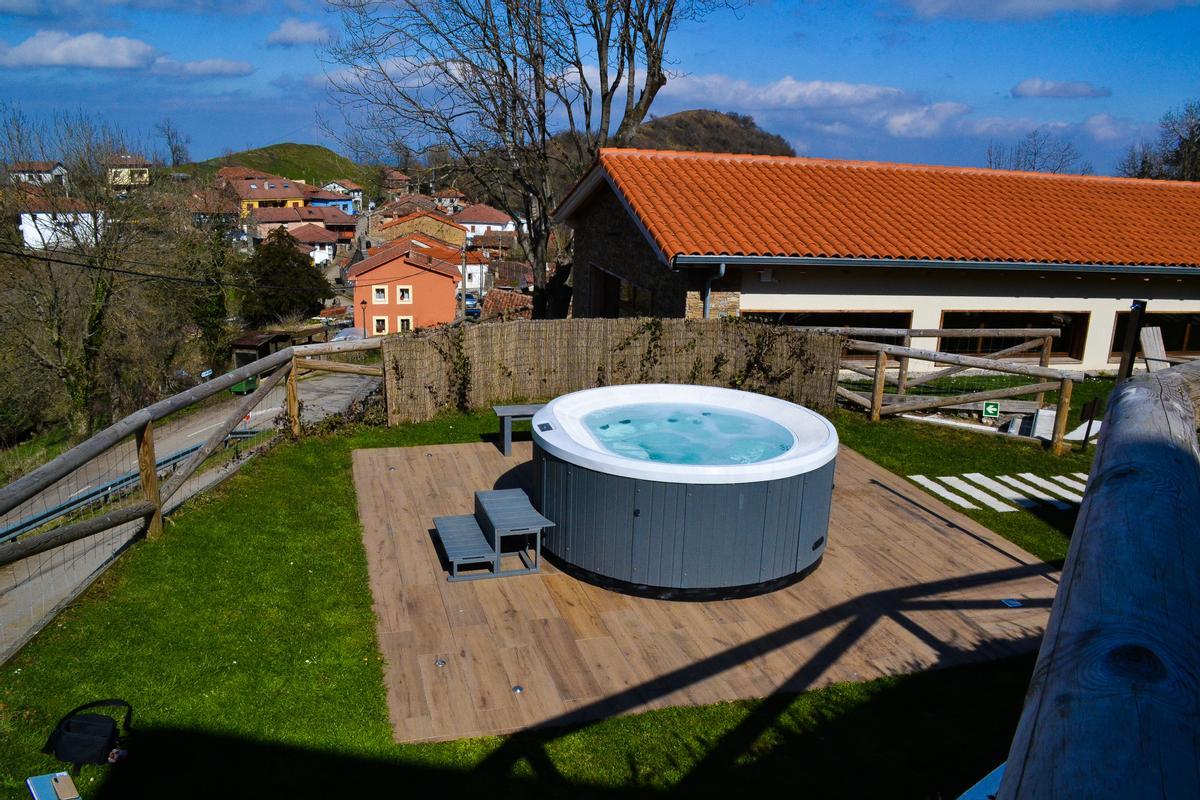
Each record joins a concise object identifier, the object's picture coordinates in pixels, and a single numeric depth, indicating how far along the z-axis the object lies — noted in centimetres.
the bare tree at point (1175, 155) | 4319
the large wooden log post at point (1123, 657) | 76
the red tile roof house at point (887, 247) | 1405
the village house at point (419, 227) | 7644
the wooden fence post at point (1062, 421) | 1084
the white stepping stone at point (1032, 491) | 918
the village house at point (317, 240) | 8556
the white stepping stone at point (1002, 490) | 929
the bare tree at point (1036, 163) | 4753
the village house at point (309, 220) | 9350
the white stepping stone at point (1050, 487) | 941
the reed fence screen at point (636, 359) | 1223
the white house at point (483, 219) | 9881
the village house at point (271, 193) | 10894
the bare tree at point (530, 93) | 2067
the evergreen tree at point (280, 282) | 5469
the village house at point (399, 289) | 5238
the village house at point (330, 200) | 12081
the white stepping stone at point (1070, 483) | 977
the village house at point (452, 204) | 9677
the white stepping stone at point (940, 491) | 916
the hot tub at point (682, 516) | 650
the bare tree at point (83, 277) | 2858
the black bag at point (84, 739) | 437
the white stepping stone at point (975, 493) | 912
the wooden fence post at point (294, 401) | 1019
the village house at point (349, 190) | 12582
